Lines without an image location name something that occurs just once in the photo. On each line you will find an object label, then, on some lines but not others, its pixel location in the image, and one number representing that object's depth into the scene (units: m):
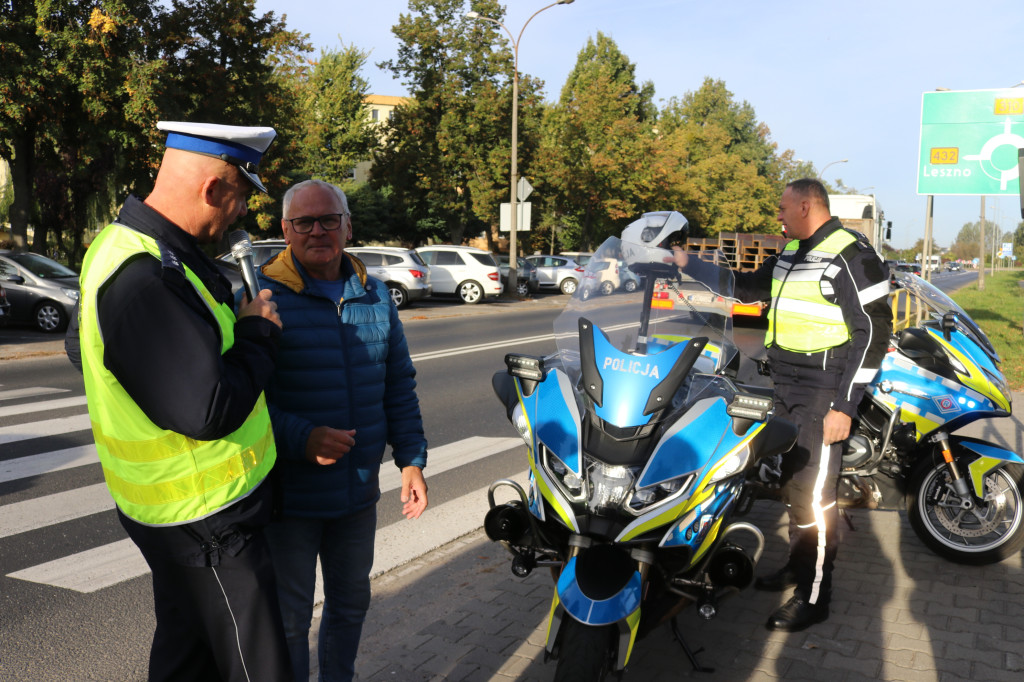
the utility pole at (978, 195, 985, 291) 42.69
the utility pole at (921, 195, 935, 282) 22.90
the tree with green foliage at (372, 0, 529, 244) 35.62
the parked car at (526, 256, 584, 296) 33.47
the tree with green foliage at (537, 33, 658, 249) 40.78
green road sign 17.47
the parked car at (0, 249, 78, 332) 15.30
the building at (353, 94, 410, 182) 38.68
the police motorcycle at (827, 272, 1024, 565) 4.56
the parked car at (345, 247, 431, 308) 23.55
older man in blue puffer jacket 2.73
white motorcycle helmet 3.86
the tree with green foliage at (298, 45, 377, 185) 41.69
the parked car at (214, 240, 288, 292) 19.81
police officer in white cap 1.82
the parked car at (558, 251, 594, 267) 33.13
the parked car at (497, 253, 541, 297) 30.81
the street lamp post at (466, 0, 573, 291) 27.64
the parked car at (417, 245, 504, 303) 26.70
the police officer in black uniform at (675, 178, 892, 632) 3.96
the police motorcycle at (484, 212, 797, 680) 2.80
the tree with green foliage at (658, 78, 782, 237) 51.44
